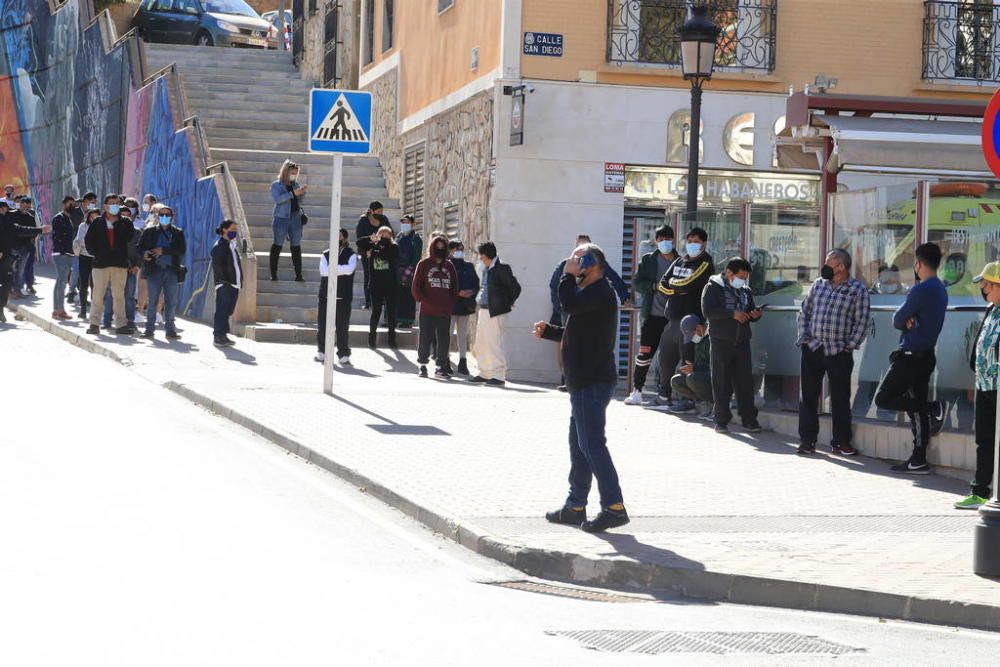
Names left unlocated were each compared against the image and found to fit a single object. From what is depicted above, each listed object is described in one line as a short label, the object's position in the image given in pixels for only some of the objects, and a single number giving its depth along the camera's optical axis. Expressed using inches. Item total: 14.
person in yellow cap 462.6
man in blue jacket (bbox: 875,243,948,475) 535.8
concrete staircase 1023.0
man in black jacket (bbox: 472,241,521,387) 807.7
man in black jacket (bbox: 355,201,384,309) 941.2
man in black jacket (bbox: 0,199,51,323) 1058.7
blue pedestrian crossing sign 680.4
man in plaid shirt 587.5
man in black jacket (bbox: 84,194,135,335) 954.7
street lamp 755.4
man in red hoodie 841.5
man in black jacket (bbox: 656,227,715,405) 693.9
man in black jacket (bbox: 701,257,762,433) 642.2
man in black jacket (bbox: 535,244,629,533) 404.2
